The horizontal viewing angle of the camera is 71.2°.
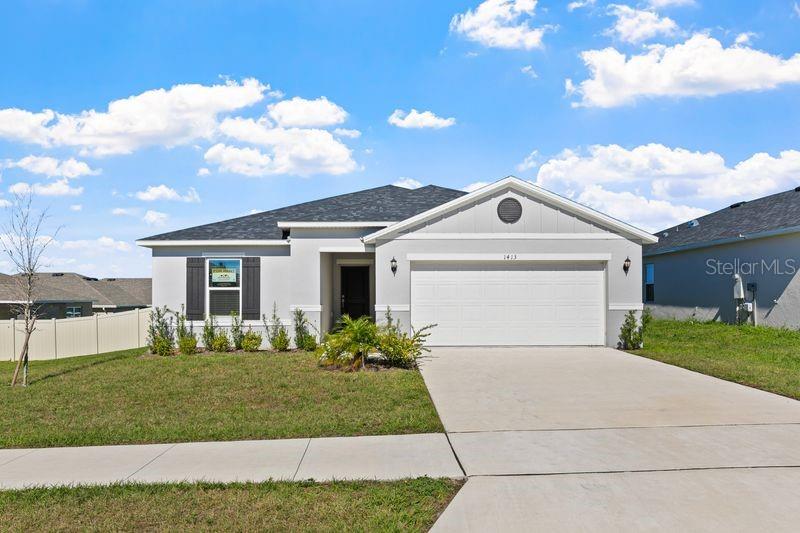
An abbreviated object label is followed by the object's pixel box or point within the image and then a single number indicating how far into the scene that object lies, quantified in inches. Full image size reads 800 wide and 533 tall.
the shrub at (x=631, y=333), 543.8
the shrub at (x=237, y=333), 593.0
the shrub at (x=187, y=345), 574.2
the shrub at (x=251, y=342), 577.9
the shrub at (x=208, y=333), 590.9
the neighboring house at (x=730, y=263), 666.8
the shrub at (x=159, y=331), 584.6
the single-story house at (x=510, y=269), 548.4
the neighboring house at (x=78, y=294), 1085.1
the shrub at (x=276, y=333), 579.2
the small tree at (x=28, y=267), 451.5
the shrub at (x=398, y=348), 448.1
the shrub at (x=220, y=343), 582.2
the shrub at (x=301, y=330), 582.9
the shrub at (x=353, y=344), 437.4
